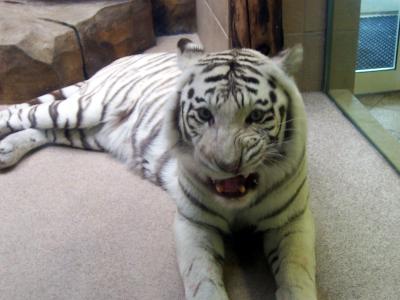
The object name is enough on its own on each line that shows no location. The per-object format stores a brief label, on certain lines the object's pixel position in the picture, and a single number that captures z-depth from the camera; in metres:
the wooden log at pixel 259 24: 2.28
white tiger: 1.39
